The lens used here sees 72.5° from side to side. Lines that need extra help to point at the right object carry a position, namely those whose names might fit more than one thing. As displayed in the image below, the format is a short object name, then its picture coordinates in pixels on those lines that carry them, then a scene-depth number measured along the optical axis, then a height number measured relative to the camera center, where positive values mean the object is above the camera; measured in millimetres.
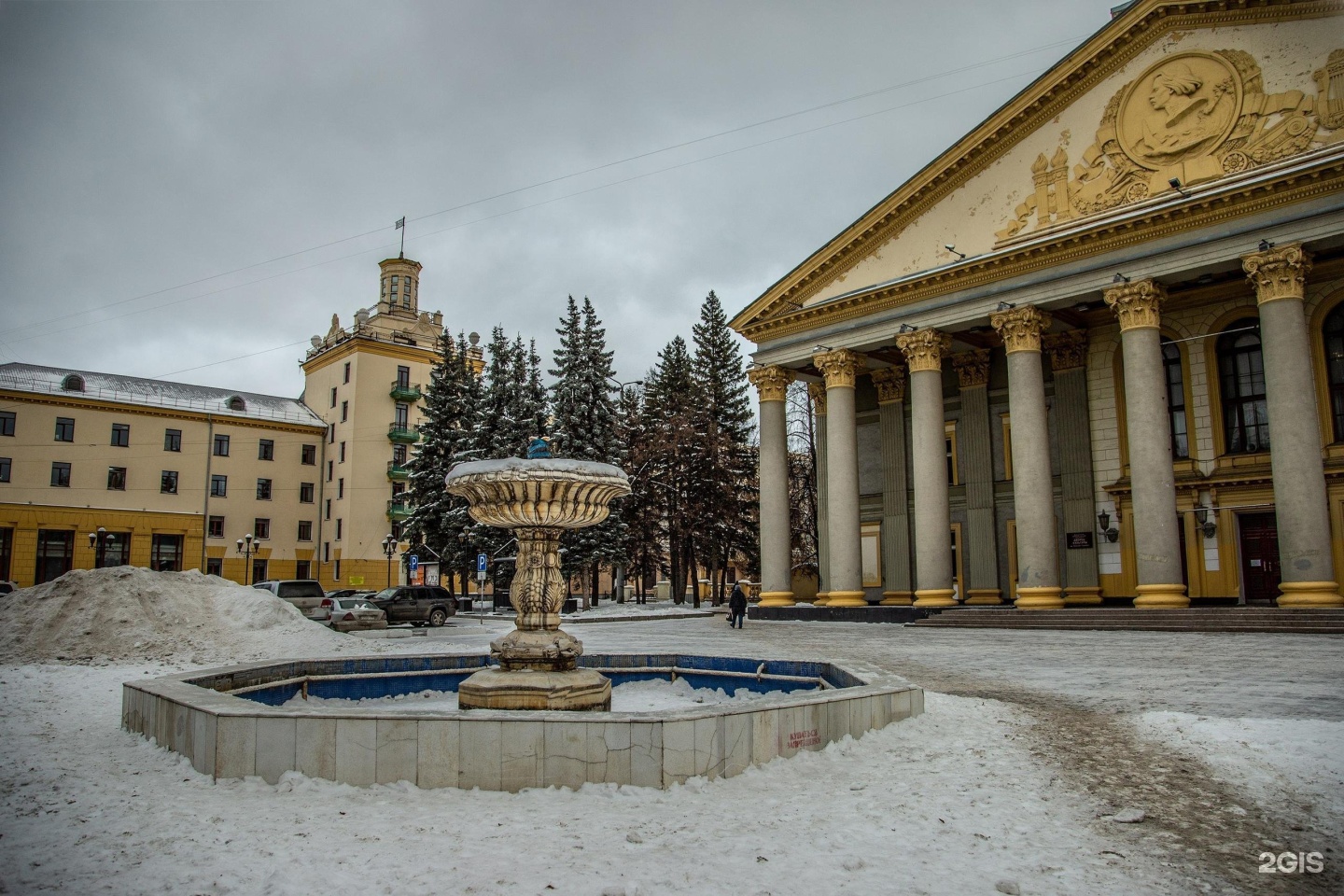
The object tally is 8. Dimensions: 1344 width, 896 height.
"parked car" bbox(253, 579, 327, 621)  29972 -991
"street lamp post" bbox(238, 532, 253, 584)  48938 +821
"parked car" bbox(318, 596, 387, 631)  29297 -1735
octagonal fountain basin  6543 -1326
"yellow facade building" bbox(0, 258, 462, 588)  49844 +5974
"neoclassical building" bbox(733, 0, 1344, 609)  22609 +6594
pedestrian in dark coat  27781 -1420
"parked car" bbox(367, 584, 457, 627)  32750 -1567
